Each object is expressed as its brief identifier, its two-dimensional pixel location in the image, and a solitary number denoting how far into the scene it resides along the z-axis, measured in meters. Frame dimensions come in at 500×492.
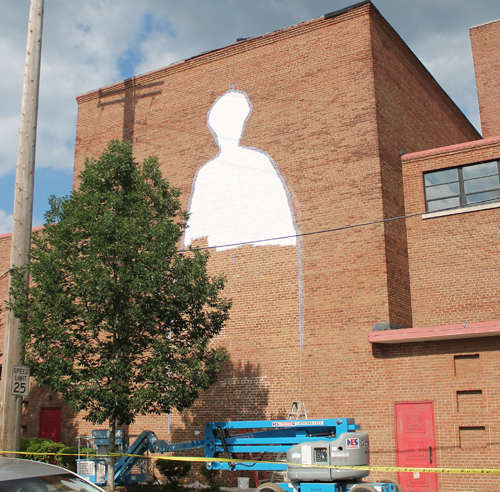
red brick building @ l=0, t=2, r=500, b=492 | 13.75
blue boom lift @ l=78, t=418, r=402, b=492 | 10.27
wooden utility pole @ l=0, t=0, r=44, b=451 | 10.86
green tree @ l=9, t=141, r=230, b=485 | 11.74
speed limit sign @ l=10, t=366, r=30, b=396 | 10.77
